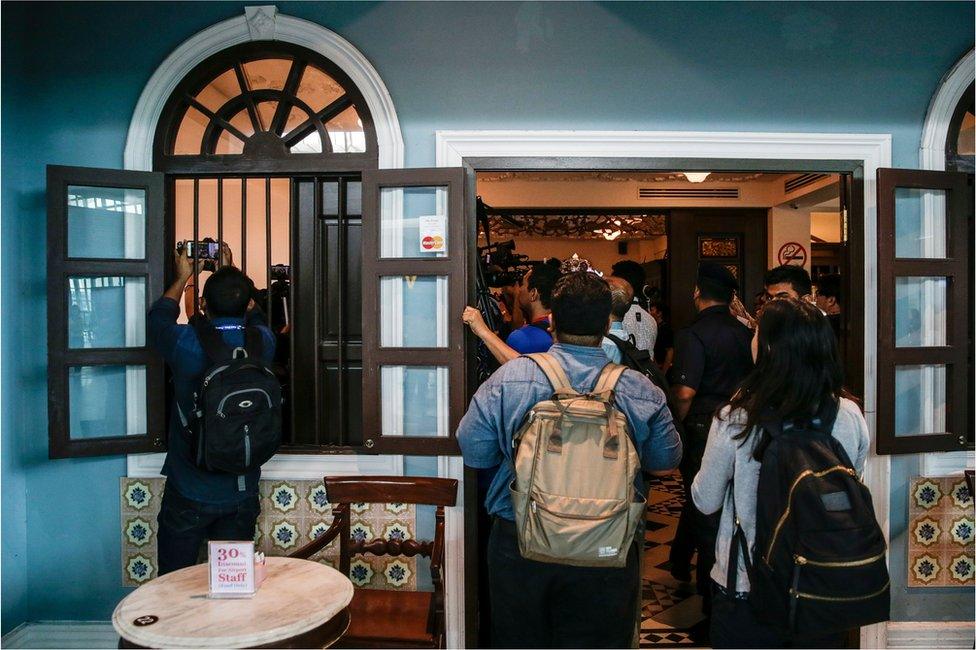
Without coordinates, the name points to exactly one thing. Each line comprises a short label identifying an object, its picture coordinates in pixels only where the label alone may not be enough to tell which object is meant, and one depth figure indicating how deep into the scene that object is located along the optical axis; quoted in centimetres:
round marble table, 178
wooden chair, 240
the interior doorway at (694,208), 693
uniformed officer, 307
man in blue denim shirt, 200
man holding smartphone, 256
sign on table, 200
